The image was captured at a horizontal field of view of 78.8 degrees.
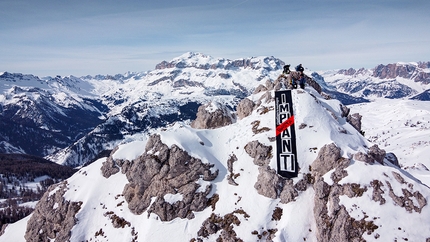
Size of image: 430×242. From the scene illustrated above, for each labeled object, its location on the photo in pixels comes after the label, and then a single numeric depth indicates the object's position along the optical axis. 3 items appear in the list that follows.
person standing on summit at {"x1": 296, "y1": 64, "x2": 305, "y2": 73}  68.09
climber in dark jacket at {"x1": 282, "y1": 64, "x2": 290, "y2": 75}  67.80
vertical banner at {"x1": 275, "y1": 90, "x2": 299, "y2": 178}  52.69
